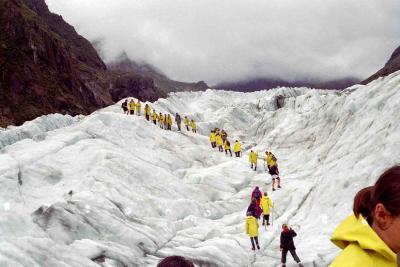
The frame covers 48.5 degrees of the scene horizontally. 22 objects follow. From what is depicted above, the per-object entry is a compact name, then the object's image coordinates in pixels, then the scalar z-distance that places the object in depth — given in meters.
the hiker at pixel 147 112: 52.47
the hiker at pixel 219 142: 48.81
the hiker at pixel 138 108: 53.84
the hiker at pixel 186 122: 57.72
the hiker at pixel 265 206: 26.45
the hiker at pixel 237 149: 45.66
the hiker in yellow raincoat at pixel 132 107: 52.41
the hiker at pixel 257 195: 29.04
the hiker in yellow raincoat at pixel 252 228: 22.39
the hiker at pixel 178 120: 54.47
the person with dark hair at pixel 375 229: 2.54
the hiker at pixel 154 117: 51.98
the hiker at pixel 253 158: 40.91
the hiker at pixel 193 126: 58.43
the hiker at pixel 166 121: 52.81
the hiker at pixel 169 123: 53.12
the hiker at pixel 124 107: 53.20
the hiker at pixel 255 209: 25.43
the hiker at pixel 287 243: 19.16
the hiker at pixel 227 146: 46.72
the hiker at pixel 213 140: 50.01
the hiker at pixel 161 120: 52.62
